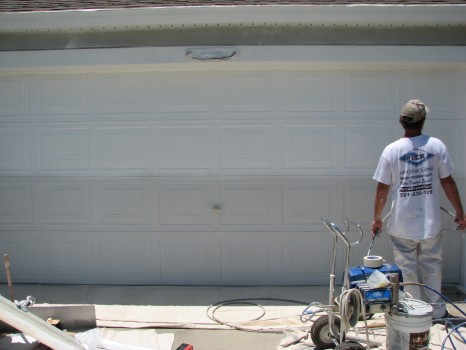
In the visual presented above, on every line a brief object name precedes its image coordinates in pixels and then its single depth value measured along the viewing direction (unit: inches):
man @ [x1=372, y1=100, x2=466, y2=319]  173.0
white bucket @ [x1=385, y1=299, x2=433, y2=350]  138.2
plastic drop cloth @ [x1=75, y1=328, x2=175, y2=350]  154.5
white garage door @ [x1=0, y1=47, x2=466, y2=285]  221.6
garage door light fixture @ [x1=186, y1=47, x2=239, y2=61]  212.1
